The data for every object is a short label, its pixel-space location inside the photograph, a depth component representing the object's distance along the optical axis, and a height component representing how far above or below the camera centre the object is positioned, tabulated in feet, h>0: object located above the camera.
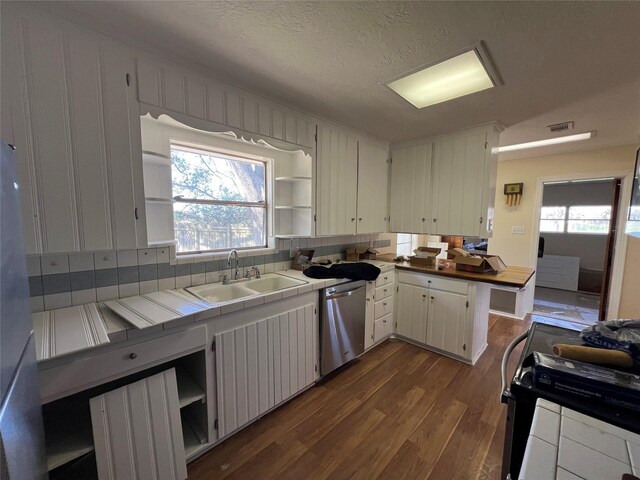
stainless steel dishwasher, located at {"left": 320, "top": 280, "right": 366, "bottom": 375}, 7.27 -3.14
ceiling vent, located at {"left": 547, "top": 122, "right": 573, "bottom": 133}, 8.13 +2.95
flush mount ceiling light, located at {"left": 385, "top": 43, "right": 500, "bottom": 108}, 5.08 +3.13
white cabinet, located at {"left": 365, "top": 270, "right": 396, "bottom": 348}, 8.92 -3.13
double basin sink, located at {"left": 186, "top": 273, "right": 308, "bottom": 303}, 6.35 -1.82
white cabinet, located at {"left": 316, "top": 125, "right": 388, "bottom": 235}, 8.30 +1.24
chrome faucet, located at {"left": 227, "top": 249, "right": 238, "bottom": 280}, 6.97 -1.19
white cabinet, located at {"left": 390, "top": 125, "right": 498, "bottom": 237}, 8.72 +1.27
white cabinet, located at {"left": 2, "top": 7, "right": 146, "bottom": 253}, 3.74 +1.30
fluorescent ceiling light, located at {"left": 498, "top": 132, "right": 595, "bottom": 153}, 9.26 +2.98
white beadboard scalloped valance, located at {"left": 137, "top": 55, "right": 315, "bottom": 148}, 4.86 +2.52
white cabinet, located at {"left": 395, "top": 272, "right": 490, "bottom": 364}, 8.36 -3.27
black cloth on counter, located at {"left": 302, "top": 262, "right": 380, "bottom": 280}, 7.58 -1.59
